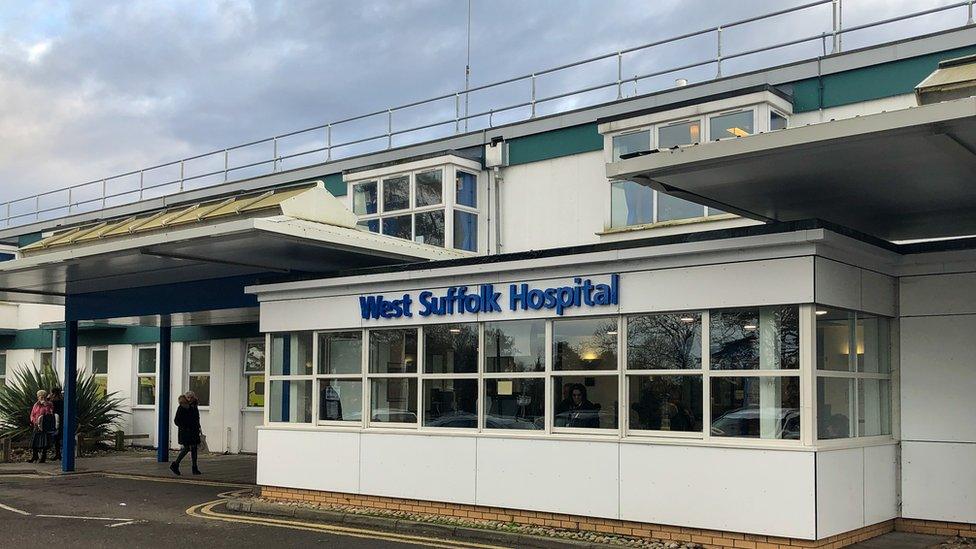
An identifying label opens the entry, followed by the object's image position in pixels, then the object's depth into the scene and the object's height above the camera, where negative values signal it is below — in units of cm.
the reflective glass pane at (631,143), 1595 +317
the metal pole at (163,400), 2167 -132
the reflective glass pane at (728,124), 1470 +322
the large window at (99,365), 2820 -76
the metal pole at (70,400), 2016 -124
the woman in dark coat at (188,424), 1931 -164
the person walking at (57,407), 2312 -162
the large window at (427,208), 1855 +251
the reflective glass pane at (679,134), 1541 +319
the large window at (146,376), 2678 -100
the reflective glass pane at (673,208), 1551 +206
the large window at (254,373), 2336 -78
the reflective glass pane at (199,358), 2508 -48
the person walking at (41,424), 2227 -192
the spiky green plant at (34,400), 2433 -164
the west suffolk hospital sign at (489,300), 1141 +49
